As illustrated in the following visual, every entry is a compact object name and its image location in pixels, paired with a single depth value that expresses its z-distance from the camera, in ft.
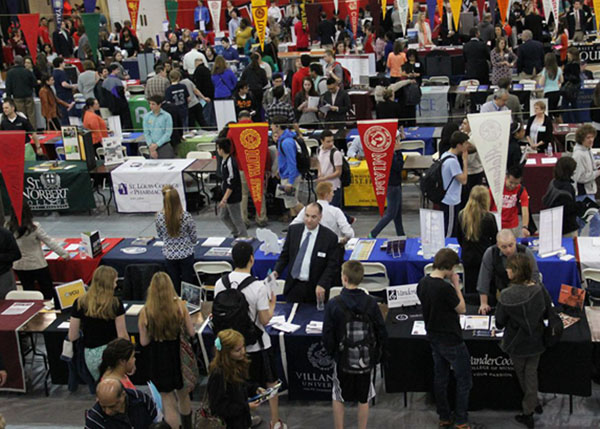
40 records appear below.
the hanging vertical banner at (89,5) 68.33
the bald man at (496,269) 18.29
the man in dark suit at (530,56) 45.09
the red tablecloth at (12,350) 20.49
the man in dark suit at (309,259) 20.03
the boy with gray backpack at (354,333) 16.38
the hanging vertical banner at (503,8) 51.26
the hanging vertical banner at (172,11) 75.34
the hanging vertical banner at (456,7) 49.63
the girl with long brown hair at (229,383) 14.70
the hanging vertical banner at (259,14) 50.67
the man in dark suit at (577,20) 61.05
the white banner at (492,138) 20.63
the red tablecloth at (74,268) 25.31
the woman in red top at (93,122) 37.37
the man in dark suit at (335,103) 37.11
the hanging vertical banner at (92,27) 53.88
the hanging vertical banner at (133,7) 54.31
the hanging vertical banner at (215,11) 62.59
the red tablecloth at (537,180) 30.68
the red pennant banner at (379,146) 24.18
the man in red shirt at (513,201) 23.21
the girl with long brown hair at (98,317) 17.39
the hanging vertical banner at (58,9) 71.92
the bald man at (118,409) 13.66
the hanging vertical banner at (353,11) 58.79
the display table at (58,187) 34.53
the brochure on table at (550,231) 21.57
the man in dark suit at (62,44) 66.80
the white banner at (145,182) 33.53
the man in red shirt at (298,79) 43.09
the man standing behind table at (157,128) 34.50
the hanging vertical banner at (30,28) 52.08
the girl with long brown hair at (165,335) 16.97
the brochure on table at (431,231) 21.85
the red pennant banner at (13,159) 27.09
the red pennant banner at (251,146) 27.94
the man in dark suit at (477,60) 47.73
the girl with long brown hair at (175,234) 22.06
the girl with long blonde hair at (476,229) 20.04
